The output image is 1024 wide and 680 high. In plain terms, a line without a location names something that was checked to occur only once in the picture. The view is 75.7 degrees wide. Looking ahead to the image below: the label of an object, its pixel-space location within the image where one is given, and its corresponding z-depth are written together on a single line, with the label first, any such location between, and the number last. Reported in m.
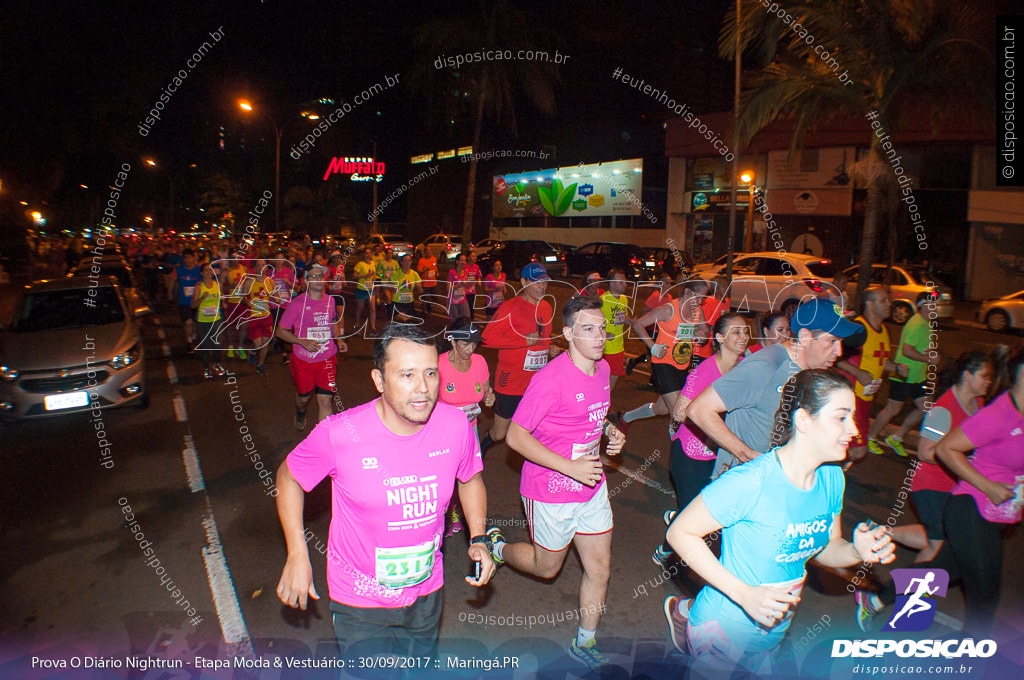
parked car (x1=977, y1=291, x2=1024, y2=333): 16.88
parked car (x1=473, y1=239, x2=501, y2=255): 32.42
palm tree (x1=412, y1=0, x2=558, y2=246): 25.94
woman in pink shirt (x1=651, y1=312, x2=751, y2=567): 4.64
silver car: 7.84
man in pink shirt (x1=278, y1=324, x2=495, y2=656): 2.62
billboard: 36.44
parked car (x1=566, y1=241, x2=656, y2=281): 25.23
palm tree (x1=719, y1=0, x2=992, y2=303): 10.53
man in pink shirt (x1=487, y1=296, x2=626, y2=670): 3.68
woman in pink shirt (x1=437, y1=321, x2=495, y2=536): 5.16
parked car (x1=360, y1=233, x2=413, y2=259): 34.18
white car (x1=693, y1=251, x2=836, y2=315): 17.56
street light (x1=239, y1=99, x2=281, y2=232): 18.00
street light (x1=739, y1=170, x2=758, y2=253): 24.44
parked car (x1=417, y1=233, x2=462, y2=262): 37.00
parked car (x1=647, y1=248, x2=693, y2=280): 23.57
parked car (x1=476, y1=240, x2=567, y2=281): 28.64
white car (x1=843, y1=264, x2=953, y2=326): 17.39
